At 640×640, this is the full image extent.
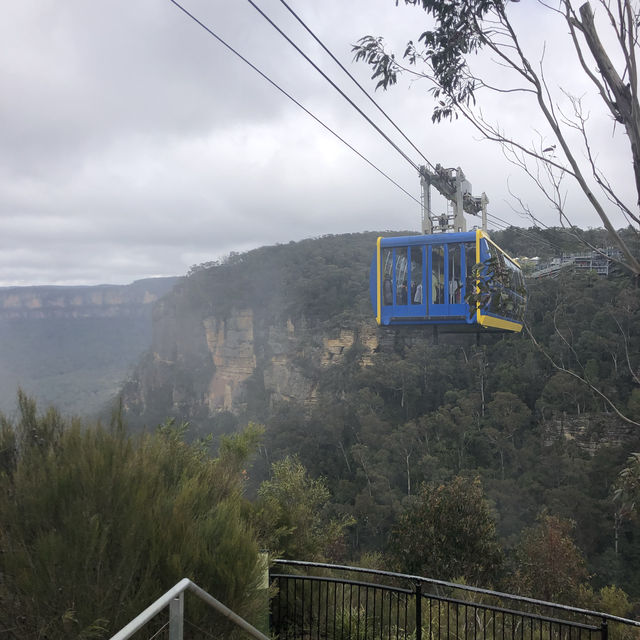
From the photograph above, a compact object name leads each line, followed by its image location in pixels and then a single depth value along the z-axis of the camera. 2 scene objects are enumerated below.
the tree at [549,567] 12.98
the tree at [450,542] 11.05
